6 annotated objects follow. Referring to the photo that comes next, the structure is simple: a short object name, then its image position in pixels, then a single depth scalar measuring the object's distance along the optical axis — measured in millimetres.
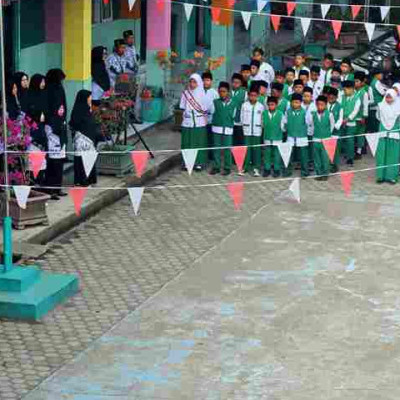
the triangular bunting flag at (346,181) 15431
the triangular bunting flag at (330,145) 15430
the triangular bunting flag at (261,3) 20909
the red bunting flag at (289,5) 19394
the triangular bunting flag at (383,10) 19275
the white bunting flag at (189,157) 13926
